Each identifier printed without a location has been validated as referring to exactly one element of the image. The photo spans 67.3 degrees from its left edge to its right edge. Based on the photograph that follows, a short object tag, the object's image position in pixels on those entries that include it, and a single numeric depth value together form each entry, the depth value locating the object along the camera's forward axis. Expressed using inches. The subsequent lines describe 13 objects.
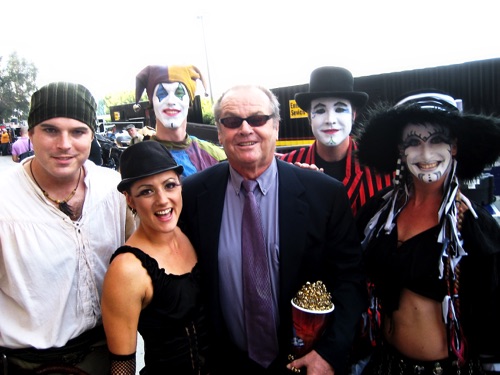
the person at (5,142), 880.0
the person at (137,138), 129.0
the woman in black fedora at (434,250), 68.6
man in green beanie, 67.5
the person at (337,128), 98.7
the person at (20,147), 371.2
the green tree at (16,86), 1593.3
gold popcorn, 64.6
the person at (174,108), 111.4
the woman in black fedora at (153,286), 62.7
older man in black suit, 70.5
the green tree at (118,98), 2117.5
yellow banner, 457.7
